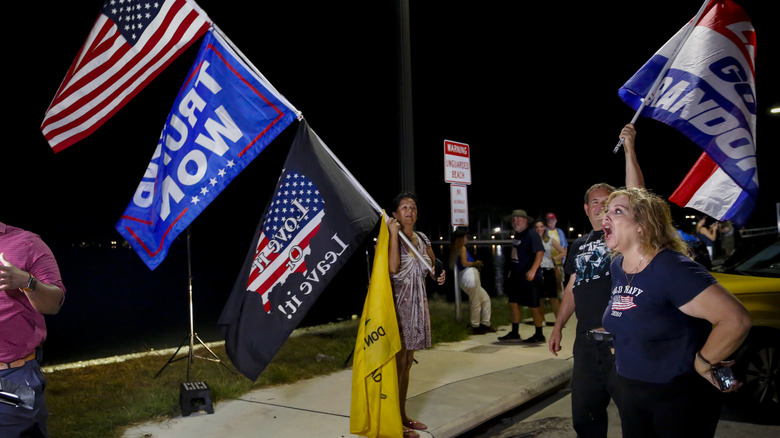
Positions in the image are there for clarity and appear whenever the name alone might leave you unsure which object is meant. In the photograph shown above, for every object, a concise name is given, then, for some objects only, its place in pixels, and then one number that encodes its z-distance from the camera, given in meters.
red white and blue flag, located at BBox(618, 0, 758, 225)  4.43
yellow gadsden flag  4.61
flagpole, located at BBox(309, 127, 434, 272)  4.59
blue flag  4.49
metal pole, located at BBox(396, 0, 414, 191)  8.95
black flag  4.23
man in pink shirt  2.94
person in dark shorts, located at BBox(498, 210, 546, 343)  9.27
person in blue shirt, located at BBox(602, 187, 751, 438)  2.59
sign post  10.44
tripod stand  7.00
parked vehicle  5.41
